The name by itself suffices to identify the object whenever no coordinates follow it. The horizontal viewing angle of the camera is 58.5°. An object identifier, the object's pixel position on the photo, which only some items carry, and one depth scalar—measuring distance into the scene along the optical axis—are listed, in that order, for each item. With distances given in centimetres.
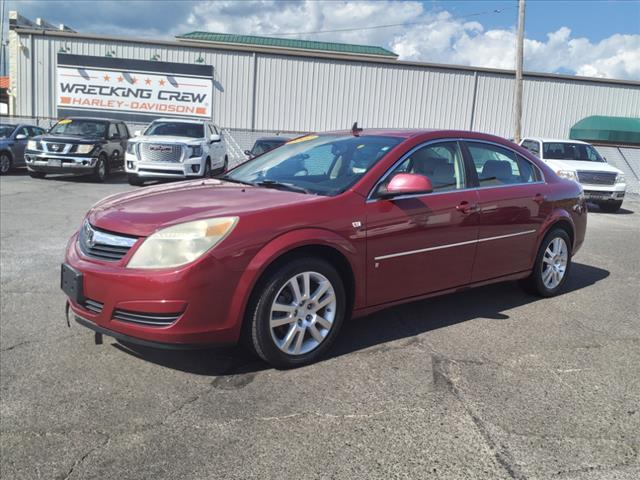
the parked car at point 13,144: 1680
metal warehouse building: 2630
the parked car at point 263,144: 1658
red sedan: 337
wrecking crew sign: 2608
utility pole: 2294
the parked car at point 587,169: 1388
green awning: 2658
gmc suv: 1427
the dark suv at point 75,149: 1538
